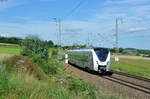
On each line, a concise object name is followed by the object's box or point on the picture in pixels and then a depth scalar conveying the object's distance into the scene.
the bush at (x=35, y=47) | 32.12
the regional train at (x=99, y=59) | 23.89
